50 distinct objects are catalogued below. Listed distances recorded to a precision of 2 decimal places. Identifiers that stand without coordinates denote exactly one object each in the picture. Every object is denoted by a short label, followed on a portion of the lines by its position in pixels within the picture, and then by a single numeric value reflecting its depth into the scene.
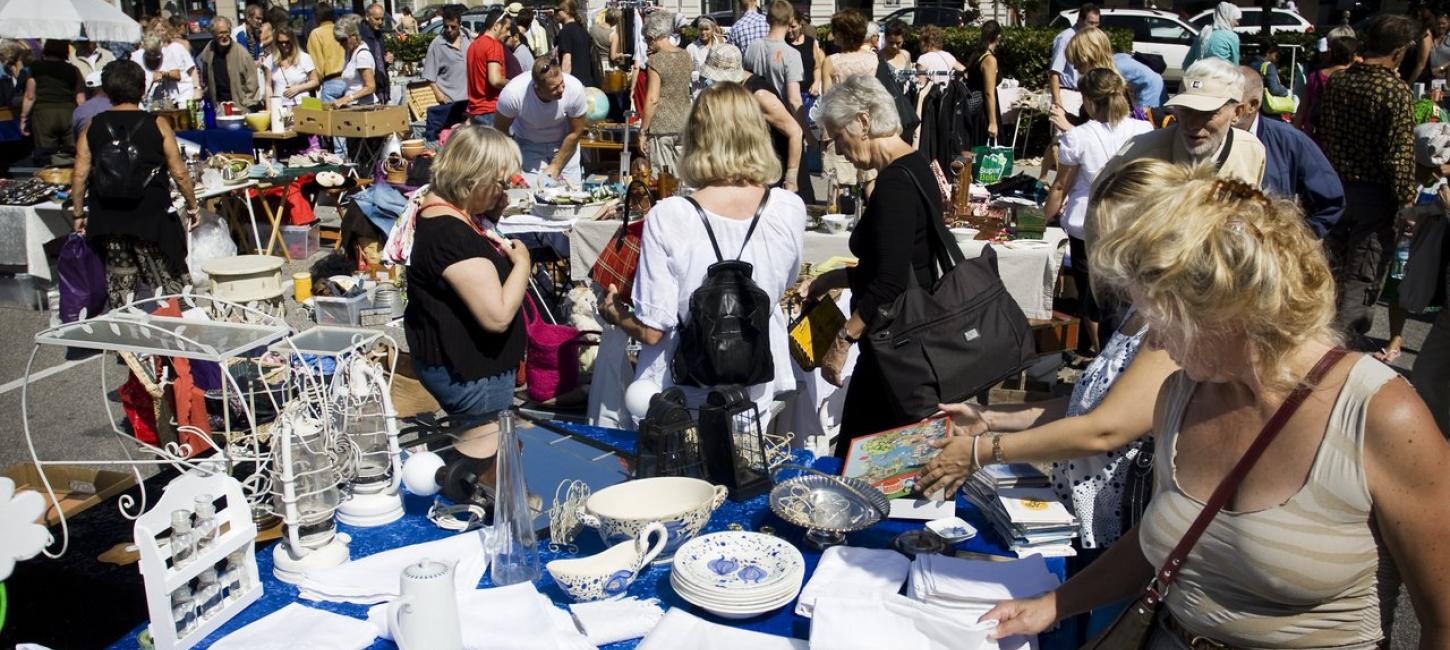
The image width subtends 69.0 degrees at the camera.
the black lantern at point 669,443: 2.40
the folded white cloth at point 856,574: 2.00
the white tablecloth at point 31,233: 6.80
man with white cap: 3.56
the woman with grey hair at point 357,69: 10.58
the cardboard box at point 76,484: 2.59
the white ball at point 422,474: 2.43
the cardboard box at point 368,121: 8.85
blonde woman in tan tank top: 1.44
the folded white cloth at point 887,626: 1.79
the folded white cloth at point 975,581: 1.93
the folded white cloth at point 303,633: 1.88
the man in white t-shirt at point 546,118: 6.32
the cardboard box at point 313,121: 8.93
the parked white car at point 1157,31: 18.25
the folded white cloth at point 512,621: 1.88
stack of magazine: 2.20
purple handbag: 5.74
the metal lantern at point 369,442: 2.38
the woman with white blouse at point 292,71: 10.91
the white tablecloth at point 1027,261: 4.96
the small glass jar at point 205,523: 1.93
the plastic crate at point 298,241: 8.02
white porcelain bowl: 2.16
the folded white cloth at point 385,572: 2.07
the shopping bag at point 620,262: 3.44
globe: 7.56
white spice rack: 1.81
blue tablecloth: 1.97
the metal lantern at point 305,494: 2.11
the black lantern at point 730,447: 2.43
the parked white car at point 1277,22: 19.78
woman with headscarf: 8.64
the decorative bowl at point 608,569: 2.00
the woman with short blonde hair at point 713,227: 3.10
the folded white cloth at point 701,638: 1.87
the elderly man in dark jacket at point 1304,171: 4.12
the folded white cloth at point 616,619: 1.92
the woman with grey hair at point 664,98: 7.56
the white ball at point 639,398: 2.71
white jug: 1.70
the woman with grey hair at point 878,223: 3.07
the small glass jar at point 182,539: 1.87
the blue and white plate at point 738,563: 1.98
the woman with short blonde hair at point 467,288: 3.03
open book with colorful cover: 2.40
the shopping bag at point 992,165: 7.87
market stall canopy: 7.96
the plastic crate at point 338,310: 6.21
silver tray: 2.24
